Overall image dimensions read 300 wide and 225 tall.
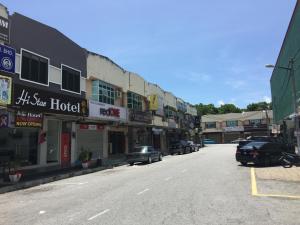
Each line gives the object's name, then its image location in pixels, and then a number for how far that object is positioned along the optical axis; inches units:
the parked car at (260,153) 589.2
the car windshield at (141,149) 753.0
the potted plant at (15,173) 442.4
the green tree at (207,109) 3414.8
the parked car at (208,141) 2519.5
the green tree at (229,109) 3450.3
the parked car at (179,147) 1111.7
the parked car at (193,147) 1222.2
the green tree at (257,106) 3433.8
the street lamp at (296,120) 613.8
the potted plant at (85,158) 632.8
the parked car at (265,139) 715.1
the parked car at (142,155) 735.5
